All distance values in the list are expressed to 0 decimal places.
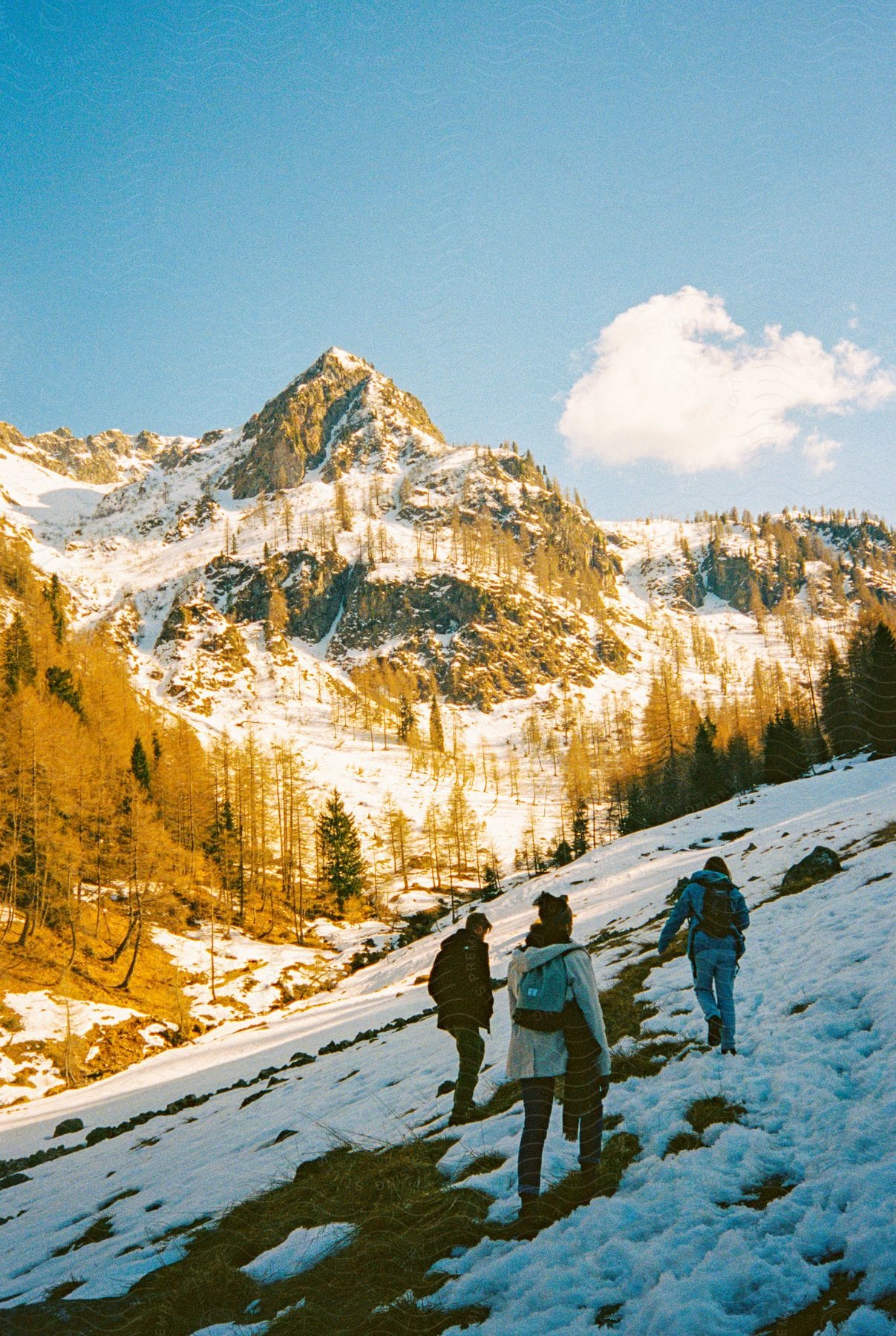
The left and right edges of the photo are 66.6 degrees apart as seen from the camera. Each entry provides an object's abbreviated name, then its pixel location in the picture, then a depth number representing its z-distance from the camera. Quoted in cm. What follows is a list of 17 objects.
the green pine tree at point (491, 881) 5895
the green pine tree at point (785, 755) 5866
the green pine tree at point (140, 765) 5810
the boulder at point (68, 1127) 1973
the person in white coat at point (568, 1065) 550
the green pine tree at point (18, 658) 5394
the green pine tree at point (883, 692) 4947
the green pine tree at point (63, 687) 5906
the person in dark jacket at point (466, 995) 889
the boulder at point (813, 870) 1638
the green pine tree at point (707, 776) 6281
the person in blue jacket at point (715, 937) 808
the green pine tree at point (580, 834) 7088
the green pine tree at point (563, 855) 6600
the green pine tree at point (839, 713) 6328
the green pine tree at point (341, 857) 6431
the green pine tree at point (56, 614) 8150
